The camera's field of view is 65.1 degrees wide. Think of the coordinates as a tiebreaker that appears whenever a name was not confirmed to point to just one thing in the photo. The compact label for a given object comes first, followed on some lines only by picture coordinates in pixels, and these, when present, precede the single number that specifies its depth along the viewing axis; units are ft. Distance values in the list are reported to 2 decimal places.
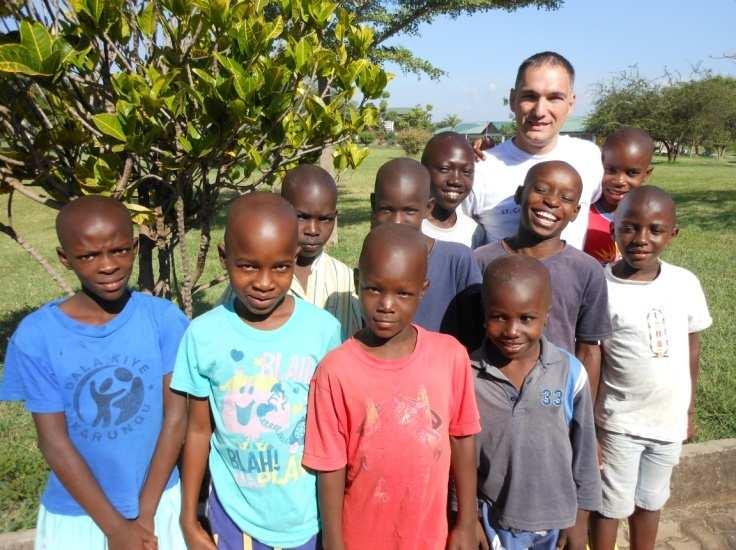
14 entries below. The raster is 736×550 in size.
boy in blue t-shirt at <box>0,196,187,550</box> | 5.93
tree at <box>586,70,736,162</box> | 131.54
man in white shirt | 9.42
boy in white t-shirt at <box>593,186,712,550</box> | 8.21
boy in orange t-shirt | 5.91
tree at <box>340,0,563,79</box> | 29.17
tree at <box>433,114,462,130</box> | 199.31
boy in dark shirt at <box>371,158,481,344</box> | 7.29
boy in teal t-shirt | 6.07
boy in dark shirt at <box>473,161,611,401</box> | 7.45
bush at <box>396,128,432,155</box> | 116.67
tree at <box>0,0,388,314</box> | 7.20
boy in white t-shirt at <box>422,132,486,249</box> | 8.94
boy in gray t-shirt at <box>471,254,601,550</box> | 6.51
